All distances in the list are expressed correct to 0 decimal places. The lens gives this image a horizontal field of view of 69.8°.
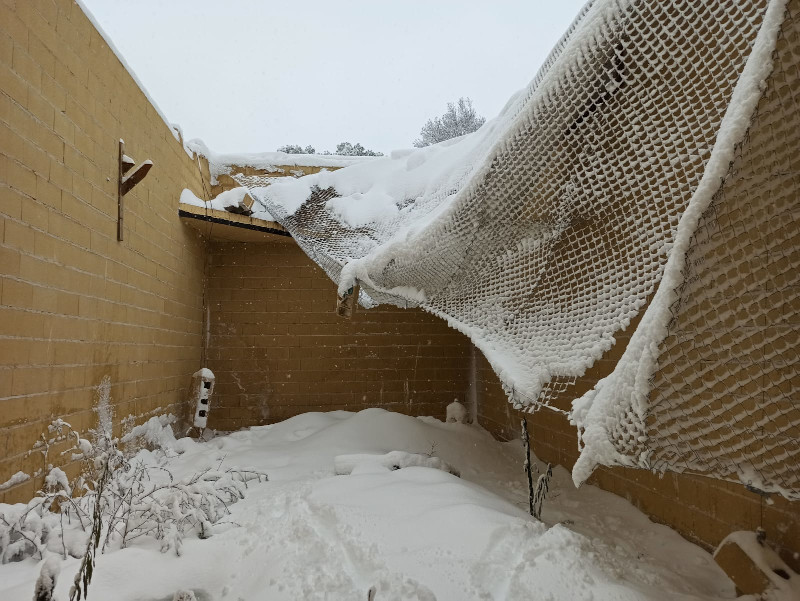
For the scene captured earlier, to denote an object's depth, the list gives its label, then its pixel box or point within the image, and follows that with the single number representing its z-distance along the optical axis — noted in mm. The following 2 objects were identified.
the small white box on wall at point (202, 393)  4555
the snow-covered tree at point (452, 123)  17734
